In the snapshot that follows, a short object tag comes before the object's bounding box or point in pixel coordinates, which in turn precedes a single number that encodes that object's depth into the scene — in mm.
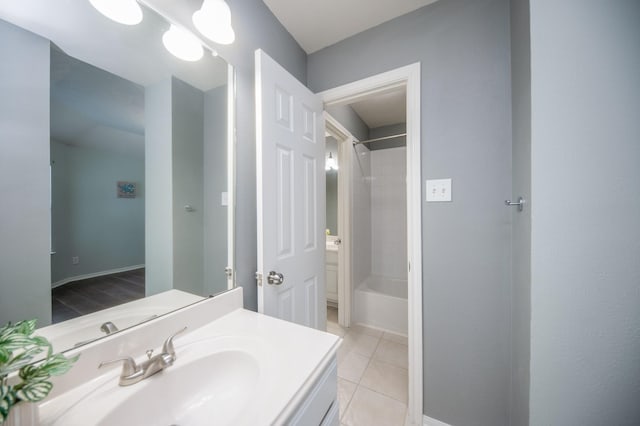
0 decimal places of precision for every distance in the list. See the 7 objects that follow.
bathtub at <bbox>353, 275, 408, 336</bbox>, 2176
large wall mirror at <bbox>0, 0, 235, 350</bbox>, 540
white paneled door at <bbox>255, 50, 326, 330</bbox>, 1032
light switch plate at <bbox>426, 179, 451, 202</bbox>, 1204
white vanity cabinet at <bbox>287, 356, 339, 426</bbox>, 572
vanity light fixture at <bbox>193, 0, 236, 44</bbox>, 849
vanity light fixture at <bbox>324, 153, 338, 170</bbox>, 2993
